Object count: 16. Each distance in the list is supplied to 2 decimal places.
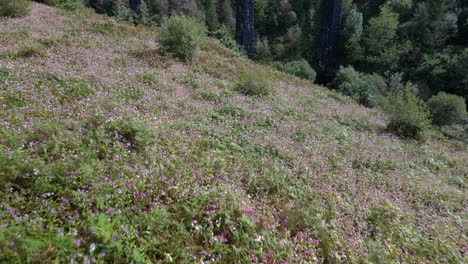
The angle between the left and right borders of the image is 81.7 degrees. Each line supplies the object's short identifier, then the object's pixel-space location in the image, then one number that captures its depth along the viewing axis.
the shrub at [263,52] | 48.09
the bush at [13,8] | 14.30
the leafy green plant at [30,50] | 9.41
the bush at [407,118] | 12.30
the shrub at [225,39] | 30.24
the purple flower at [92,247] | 2.67
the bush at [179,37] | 14.66
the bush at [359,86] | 20.19
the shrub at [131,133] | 5.23
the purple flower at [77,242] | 2.75
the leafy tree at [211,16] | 50.50
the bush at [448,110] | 20.05
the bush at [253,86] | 12.80
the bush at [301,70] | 33.25
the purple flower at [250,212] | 4.15
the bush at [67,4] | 22.06
